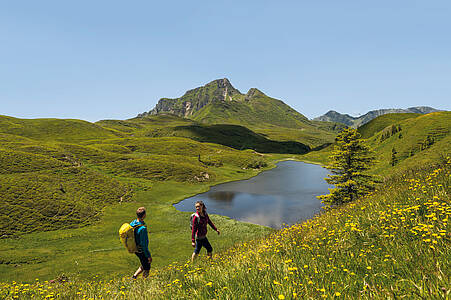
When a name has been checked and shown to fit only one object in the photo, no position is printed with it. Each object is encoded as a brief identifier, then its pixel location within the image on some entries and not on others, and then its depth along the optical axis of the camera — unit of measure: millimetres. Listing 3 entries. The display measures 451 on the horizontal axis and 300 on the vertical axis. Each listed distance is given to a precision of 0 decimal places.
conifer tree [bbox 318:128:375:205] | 26500
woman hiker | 10562
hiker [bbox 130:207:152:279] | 8656
